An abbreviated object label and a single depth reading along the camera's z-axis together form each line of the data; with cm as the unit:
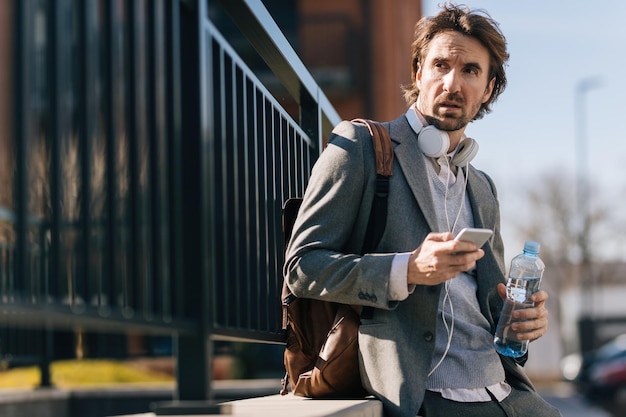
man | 314
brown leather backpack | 325
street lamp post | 4403
